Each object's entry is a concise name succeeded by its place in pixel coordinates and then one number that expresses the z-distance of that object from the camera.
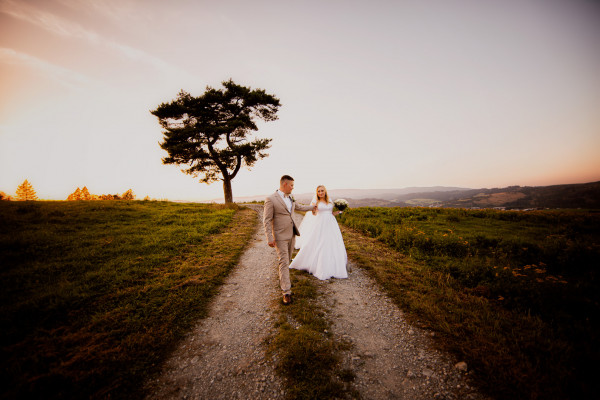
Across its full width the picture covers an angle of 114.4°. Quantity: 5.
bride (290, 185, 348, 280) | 7.00
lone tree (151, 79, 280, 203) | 19.94
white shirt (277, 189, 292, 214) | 6.02
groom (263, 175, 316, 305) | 5.53
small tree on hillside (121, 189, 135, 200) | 25.14
